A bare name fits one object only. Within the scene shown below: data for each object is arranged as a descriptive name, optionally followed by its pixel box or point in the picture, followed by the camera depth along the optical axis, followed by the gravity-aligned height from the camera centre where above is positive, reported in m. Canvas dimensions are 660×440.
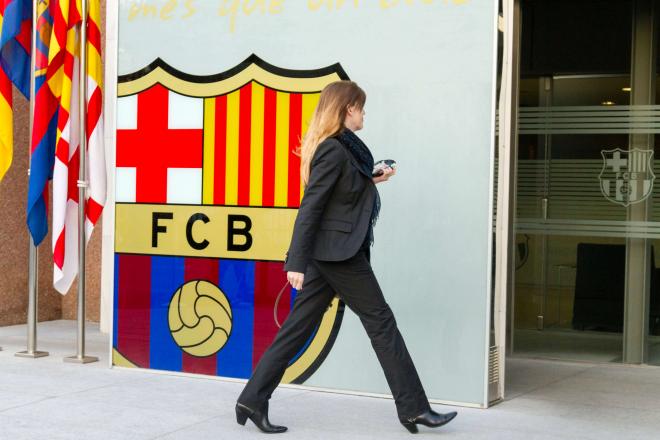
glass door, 8.45 +0.27
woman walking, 5.62 -0.24
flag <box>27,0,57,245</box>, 7.84 +0.69
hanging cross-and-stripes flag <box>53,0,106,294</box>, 7.75 +0.49
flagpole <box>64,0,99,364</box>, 7.69 +0.23
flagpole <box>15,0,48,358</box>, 8.03 -0.69
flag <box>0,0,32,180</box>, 7.99 +1.06
